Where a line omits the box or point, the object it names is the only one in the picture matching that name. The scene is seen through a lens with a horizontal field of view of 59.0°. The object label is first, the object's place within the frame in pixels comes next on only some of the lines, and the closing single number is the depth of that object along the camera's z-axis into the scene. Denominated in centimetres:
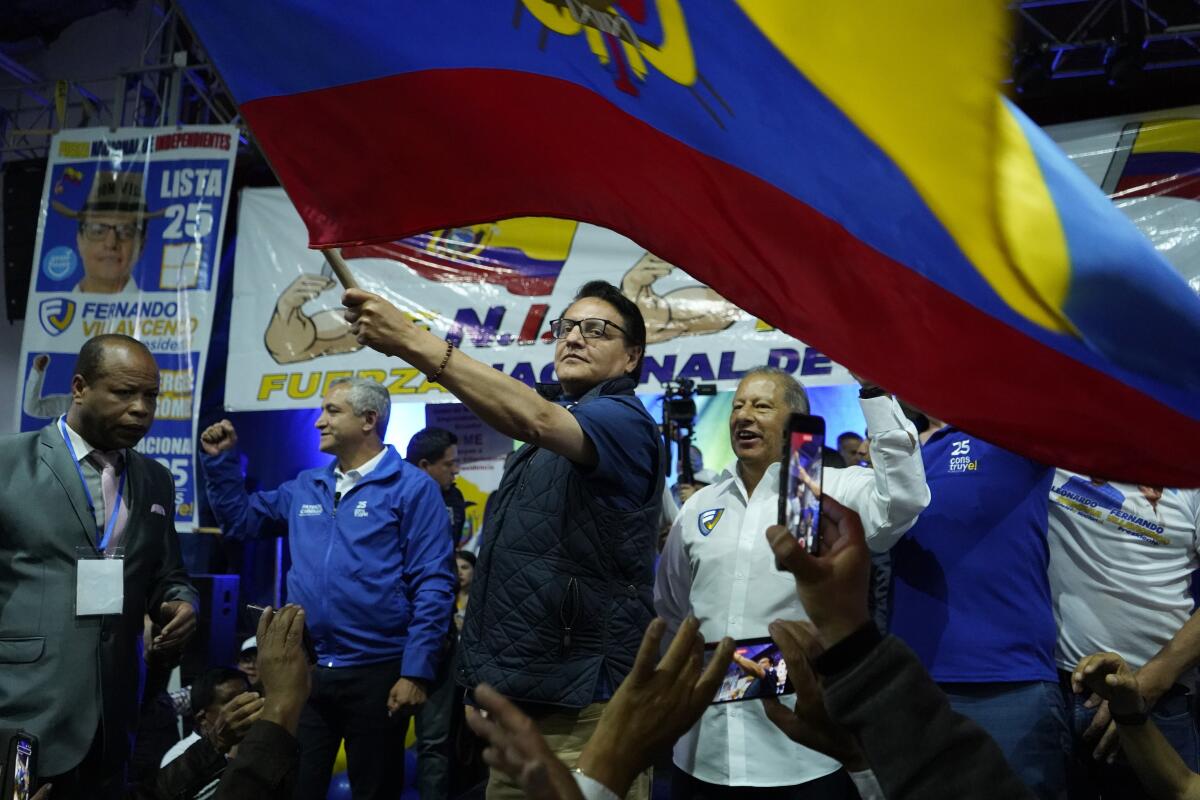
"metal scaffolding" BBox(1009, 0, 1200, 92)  652
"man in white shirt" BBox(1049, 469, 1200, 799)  345
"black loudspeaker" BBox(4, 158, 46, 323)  908
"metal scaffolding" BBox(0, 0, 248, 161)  830
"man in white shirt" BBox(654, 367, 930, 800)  292
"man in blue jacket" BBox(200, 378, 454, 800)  416
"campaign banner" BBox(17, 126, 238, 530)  749
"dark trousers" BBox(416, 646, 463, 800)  490
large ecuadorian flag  145
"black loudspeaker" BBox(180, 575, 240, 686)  639
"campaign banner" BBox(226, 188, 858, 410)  673
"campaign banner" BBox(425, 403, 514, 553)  828
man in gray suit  297
